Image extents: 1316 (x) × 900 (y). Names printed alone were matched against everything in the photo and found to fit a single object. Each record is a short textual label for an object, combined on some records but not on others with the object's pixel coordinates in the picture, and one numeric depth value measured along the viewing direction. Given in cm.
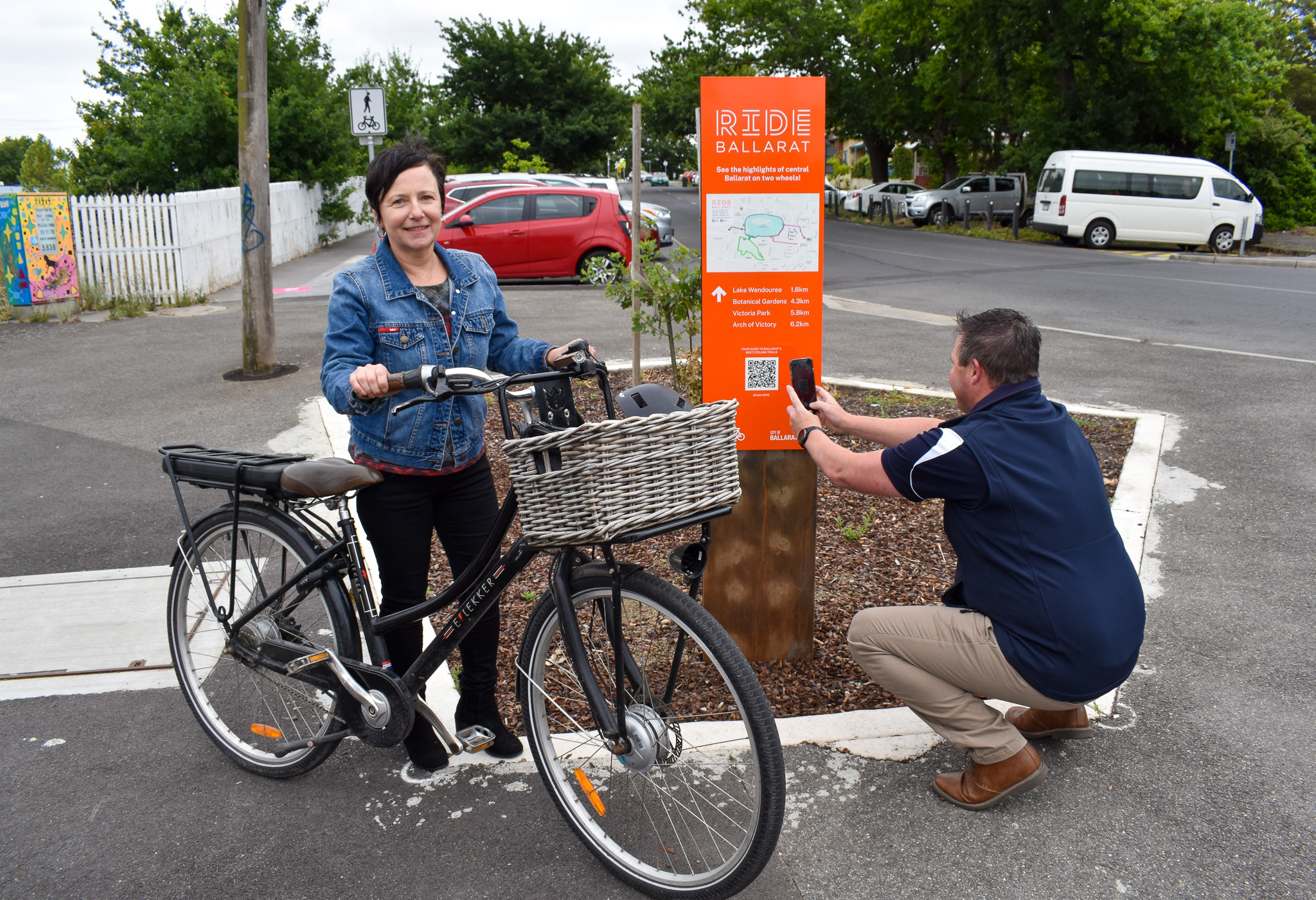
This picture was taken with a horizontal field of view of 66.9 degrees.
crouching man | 268
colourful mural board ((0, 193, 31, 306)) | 1177
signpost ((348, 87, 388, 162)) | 1511
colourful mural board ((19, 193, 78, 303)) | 1198
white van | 2239
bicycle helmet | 232
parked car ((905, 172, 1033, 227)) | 3088
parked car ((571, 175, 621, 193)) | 1914
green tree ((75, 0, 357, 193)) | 1762
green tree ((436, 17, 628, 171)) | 3700
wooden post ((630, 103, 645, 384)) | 592
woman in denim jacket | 277
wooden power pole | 858
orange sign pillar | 326
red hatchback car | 1552
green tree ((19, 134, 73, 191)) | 2055
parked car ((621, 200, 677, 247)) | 1939
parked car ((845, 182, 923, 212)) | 3512
